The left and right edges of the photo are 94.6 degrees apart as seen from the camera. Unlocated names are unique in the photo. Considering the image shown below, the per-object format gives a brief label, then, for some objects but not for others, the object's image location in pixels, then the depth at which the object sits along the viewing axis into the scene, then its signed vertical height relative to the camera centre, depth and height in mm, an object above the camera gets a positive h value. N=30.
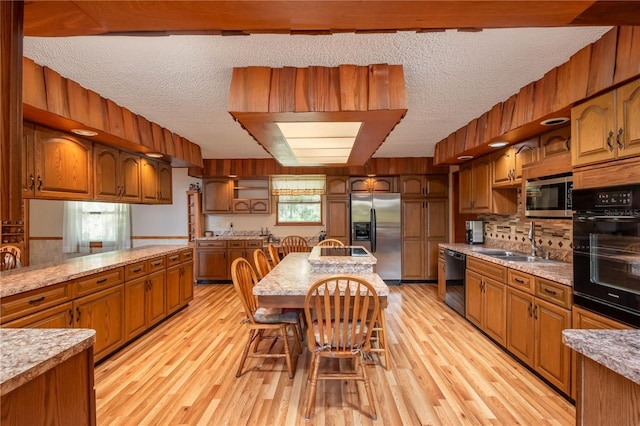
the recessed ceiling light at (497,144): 3037 +724
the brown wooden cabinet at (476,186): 3592 +366
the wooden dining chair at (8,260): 2693 -407
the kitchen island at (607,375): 839 -498
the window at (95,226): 5172 -190
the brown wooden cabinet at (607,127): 1570 +503
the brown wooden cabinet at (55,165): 2297 +436
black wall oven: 1552 -221
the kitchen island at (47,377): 838 -514
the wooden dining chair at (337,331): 1795 -741
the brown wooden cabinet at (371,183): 5473 +577
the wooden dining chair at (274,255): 3655 -507
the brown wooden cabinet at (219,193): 5641 +423
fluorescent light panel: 2179 +651
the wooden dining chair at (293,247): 4863 -535
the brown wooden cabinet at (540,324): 2031 -862
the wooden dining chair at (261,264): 2941 -510
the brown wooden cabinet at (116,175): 2975 +448
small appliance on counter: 4230 -265
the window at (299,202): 5840 +254
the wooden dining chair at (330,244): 4770 -478
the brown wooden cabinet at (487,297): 2746 -856
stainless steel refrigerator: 5320 -268
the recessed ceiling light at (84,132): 2541 +740
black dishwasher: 3576 -828
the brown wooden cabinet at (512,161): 2848 +547
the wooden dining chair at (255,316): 2303 -815
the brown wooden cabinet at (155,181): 3740 +461
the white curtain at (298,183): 5803 +628
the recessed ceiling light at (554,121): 2256 +726
